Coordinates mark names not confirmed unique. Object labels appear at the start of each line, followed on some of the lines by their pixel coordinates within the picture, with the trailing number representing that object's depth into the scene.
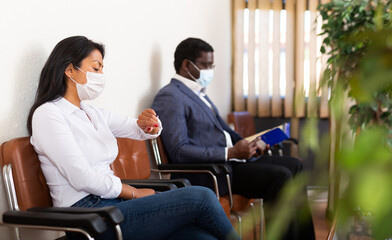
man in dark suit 2.66
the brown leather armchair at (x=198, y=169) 2.49
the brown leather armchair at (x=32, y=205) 1.38
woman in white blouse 1.67
